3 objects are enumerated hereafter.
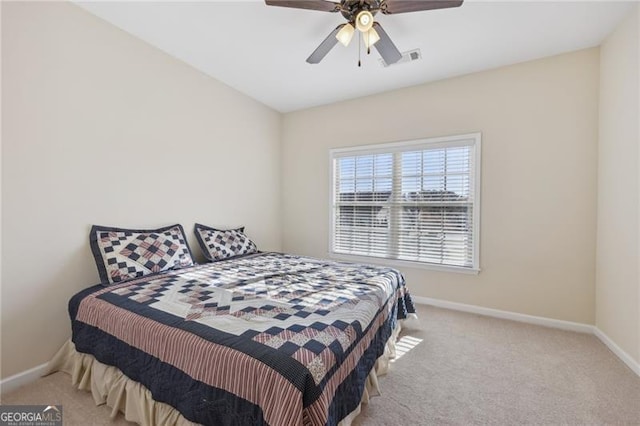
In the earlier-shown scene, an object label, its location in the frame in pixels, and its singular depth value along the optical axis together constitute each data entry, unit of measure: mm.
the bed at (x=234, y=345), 1078
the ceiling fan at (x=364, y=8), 1643
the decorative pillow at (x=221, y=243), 2867
